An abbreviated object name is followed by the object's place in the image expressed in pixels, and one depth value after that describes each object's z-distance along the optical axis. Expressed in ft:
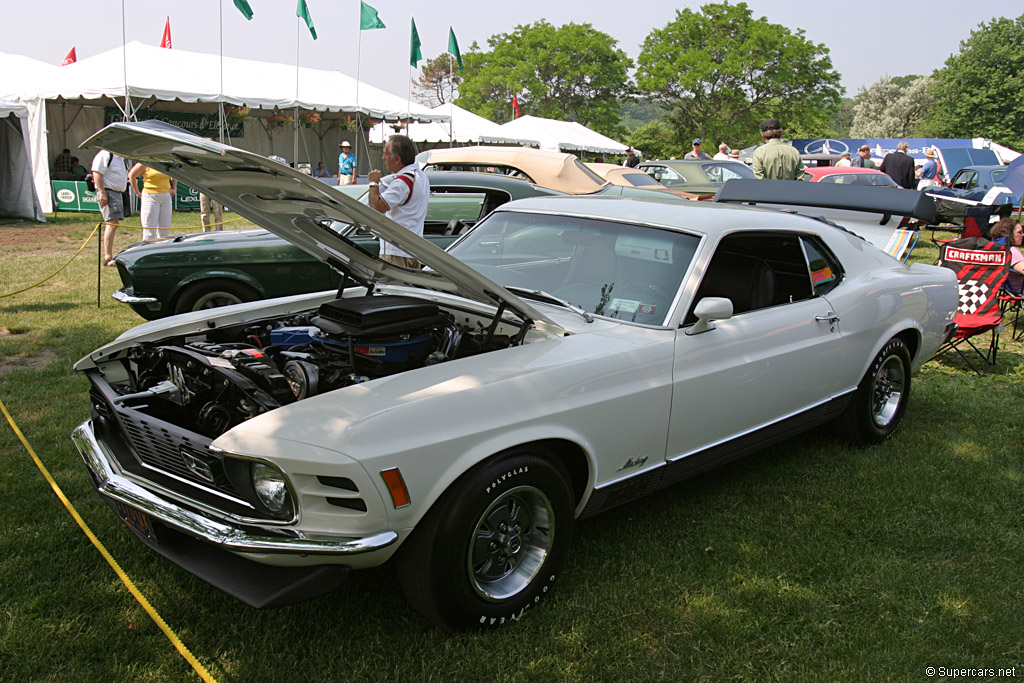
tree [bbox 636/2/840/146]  151.74
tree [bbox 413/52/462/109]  277.85
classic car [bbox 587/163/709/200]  41.16
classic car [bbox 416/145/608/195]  30.83
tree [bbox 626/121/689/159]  171.50
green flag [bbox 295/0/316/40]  63.02
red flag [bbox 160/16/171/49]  74.95
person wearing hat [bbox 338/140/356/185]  55.77
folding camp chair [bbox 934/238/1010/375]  20.66
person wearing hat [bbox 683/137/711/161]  60.29
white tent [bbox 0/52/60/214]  52.01
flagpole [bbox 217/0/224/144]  56.13
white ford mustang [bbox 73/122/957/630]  7.70
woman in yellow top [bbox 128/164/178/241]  29.32
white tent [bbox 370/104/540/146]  89.16
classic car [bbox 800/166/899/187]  54.54
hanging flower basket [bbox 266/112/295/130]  71.68
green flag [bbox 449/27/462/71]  73.67
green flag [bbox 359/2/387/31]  64.69
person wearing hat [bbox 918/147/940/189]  63.10
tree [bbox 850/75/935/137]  230.89
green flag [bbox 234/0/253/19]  54.34
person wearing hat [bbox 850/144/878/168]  59.21
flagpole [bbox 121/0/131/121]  49.94
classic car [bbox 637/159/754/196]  48.73
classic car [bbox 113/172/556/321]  19.58
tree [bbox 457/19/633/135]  171.42
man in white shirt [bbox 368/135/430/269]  18.63
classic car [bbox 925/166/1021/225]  53.57
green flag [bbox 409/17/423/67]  68.39
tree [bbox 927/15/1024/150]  183.41
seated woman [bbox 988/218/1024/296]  24.73
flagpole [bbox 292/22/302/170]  62.85
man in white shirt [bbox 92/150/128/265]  32.50
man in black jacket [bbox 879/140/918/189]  47.55
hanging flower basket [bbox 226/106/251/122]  64.34
